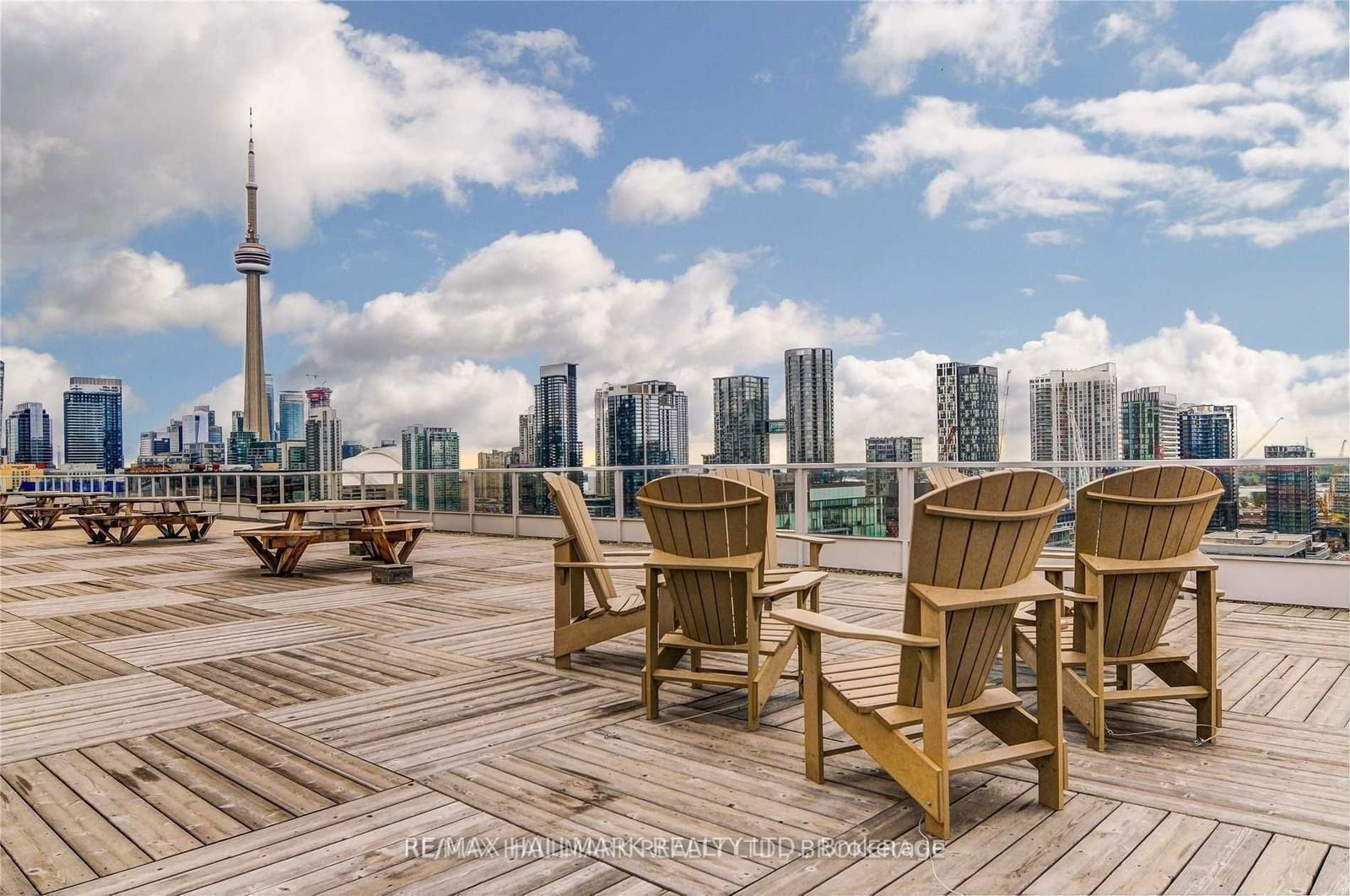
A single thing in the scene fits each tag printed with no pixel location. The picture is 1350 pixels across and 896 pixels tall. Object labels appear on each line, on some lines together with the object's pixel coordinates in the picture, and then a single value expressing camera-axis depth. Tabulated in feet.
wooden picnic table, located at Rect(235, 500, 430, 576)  29.17
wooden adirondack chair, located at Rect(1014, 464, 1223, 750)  10.92
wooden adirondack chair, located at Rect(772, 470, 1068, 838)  8.09
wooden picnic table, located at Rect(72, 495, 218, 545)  43.37
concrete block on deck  27.14
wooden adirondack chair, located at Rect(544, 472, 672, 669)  15.03
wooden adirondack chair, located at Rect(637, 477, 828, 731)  12.03
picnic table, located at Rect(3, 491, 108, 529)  57.82
